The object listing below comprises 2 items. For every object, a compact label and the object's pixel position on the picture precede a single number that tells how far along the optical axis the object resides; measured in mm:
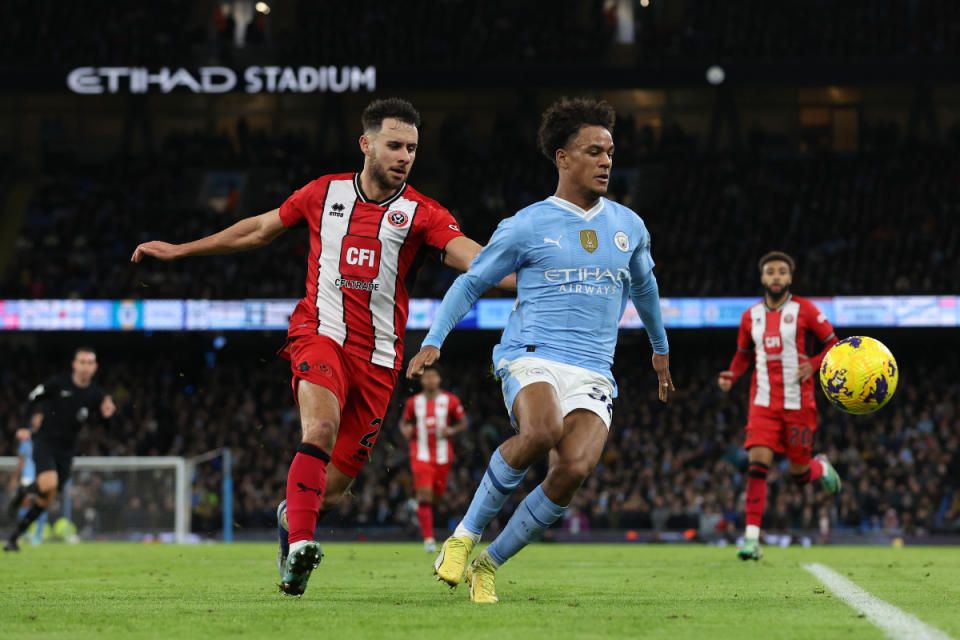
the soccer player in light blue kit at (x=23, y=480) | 15016
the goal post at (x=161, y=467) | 20109
